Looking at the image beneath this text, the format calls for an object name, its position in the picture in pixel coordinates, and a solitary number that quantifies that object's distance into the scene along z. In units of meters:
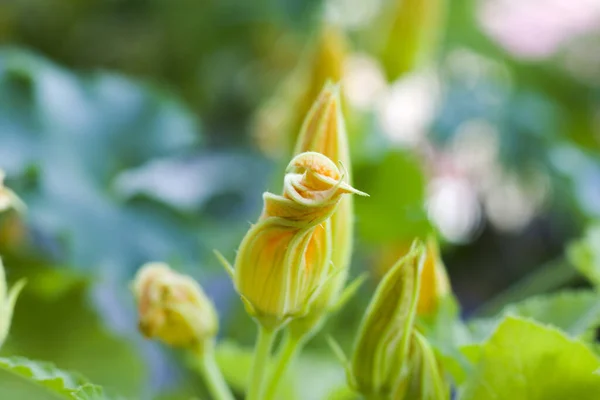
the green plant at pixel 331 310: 0.65
